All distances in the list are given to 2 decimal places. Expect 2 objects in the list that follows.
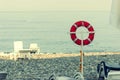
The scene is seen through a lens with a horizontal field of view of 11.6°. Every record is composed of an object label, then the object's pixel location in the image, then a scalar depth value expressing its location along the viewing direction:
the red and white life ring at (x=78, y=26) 10.16
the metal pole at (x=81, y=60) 10.06
